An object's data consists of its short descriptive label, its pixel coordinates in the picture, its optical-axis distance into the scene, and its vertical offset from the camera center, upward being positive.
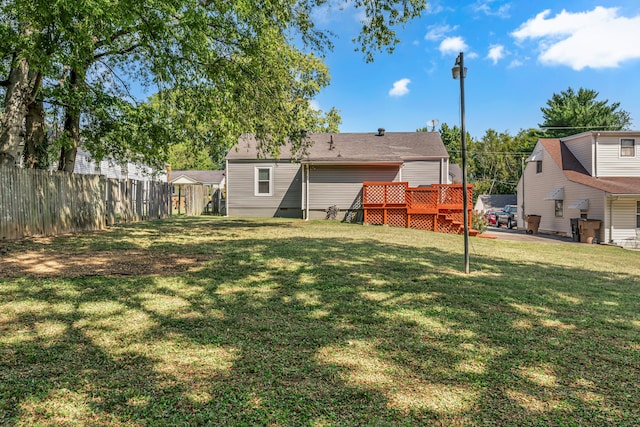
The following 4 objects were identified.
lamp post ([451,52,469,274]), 5.42 +1.44
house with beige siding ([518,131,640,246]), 16.44 +1.35
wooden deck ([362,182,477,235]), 13.91 +0.15
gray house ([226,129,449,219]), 16.98 +1.77
